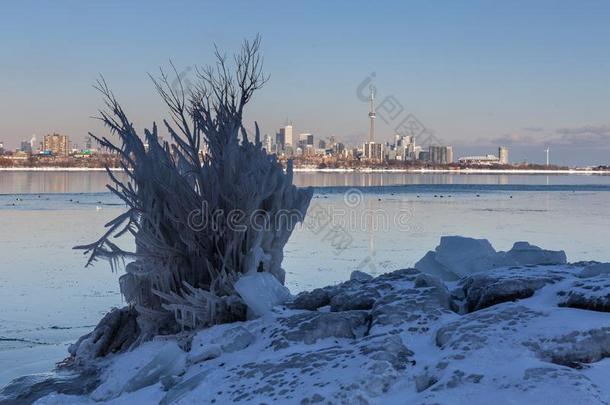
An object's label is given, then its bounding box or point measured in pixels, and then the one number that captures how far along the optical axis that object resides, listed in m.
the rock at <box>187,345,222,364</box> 5.55
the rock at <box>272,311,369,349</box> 5.36
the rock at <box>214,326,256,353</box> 5.63
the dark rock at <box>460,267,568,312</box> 5.43
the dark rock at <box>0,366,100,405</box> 5.86
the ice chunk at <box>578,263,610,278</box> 5.76
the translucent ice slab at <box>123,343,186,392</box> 5.44
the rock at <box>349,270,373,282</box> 7.44
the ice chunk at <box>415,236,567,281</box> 7.65
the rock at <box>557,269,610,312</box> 4.86
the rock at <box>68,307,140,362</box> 7.16
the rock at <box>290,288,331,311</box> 6.27
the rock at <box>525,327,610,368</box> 4.27
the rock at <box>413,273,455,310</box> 5.62
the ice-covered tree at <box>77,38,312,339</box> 7.04
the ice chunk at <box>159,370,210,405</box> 4.81
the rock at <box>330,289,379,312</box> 5.90
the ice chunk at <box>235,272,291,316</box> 6.22
